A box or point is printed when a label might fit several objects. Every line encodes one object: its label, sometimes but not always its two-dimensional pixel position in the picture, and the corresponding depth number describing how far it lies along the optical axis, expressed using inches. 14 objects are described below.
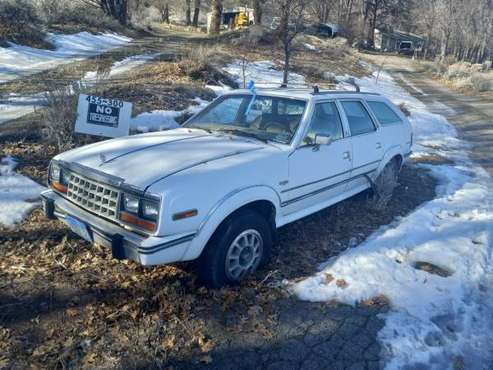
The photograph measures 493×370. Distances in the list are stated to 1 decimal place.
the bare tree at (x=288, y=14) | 437.4
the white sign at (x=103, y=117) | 211.0
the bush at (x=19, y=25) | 589.8
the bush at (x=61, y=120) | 240.5
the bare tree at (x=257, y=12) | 1167.6
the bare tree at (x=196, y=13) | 1863.3
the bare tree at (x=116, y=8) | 1148.5
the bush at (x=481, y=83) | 922.2
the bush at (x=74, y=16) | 804.0
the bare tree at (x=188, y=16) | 2000.5
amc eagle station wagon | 118.2
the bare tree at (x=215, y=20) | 1277.9
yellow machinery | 1732.0
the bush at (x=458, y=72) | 1158.1
